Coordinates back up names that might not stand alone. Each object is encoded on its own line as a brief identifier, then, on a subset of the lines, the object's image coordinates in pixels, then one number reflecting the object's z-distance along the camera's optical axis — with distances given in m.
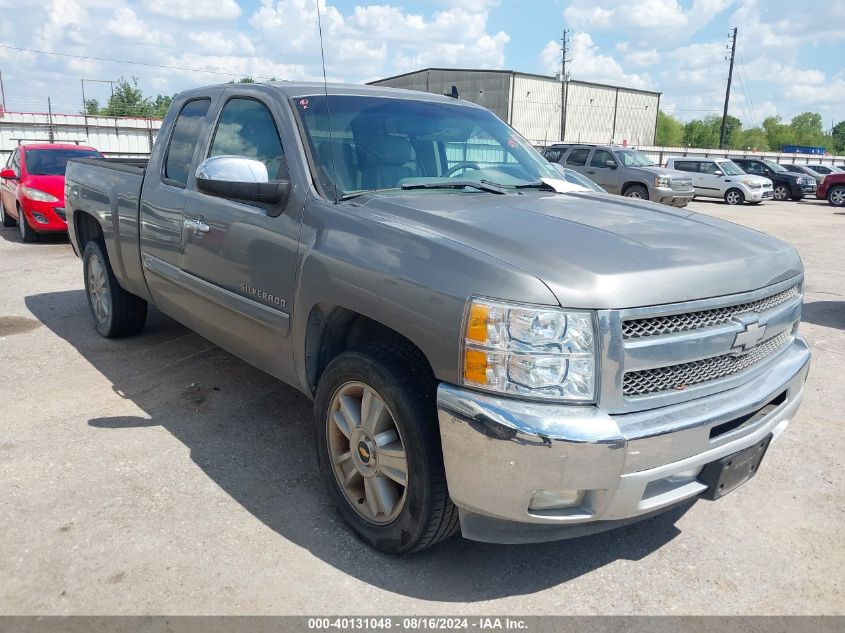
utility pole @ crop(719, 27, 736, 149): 53.22
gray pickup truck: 2.24
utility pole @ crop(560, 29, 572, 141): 55.84
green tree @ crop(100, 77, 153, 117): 50.38
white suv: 23.81
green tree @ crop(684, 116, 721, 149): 106.69
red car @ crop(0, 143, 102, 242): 10.70
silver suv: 18.59
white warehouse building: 56.66
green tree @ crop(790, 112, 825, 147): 112.75
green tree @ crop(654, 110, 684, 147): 99.44
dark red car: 24.80
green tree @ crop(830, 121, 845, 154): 121.79
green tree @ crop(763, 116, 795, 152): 112.06
